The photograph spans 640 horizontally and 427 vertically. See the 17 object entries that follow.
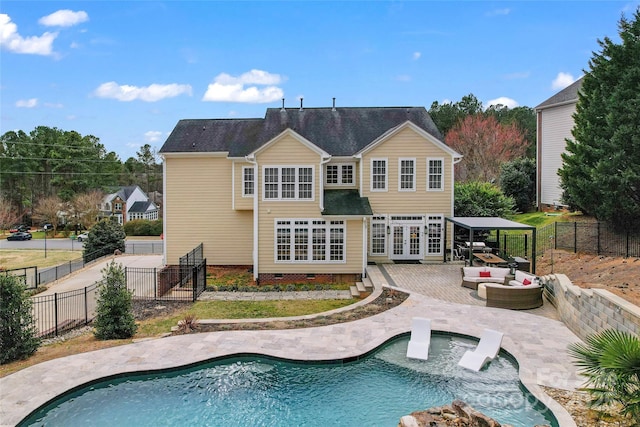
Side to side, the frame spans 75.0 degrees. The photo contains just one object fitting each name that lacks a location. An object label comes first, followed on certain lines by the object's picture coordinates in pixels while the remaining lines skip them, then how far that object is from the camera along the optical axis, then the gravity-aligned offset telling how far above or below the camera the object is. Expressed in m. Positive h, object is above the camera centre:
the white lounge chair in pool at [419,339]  10.67 -3.69
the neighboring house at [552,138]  30.78 +5.07
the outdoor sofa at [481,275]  16.53 -2.92
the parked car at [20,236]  54.31 -4.34
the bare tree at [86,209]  56.32 -0.82
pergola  17.34 -0.92
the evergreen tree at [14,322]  10.98 -3.20
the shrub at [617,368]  5.98 -2.44
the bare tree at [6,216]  52.06 -1.78
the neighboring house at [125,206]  67.62 -0.49
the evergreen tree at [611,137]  20.47 +3.40
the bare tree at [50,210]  56.22 -0.95
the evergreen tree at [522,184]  34.88 +1.65
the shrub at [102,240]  32.62 -2.99
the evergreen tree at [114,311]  12.48 -3.28
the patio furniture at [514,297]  14.33 -3.22
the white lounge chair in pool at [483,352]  10.08 -3.75
